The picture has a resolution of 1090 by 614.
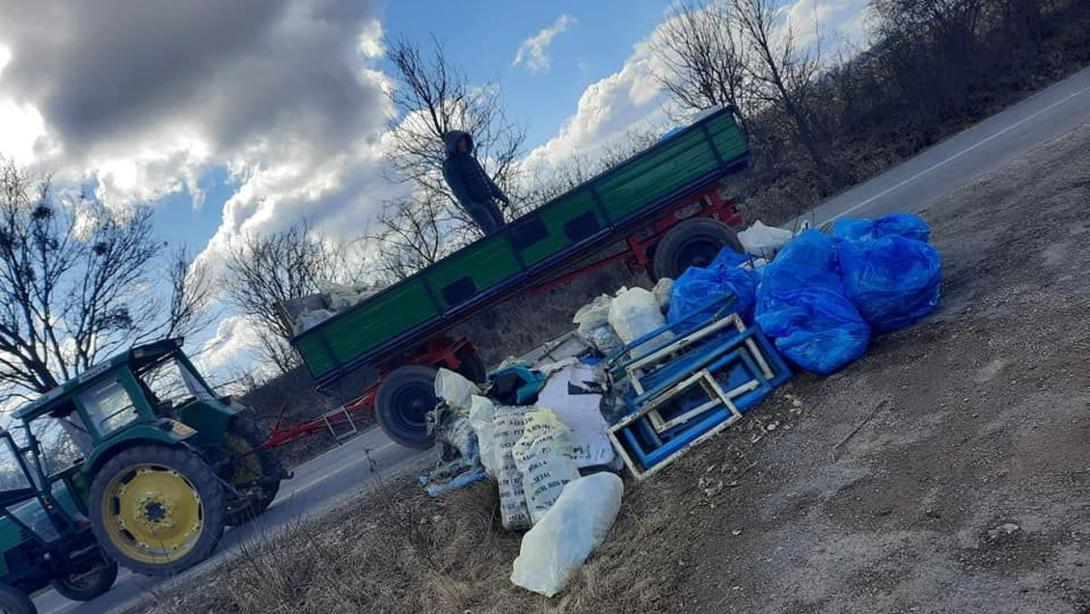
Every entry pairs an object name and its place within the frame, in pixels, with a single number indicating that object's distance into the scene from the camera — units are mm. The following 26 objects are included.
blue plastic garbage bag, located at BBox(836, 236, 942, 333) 4957
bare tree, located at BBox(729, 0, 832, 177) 19141
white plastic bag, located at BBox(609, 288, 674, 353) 6359
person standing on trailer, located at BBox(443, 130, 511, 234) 8453
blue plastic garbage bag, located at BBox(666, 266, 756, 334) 5887
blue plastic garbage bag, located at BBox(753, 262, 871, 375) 4895
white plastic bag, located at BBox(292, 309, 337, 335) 8359
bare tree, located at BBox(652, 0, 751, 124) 19906
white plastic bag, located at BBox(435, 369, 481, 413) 6835
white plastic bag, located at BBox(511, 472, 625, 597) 3953
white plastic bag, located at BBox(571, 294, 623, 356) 6691
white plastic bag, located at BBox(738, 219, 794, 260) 7571
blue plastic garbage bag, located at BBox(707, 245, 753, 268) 6684
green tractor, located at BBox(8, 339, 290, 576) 7051
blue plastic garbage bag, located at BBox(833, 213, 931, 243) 5746
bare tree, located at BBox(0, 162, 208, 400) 17125
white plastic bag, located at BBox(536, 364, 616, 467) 5172
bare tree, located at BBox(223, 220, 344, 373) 26375
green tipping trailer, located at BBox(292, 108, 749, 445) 8078
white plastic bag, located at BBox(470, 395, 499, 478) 5488
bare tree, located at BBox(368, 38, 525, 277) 20656
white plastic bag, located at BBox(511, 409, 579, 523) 4781
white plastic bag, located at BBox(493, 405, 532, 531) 4867
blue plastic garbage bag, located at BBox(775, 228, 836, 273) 5367
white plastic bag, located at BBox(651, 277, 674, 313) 6589
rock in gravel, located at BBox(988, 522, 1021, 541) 2682
